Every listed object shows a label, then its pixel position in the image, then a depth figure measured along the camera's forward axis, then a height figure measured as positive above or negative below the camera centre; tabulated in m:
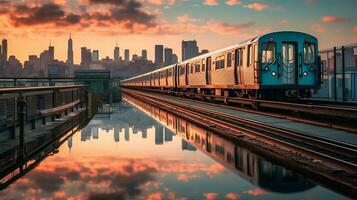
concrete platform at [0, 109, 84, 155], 10.46 -1.34
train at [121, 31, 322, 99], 22.00 +1.26
